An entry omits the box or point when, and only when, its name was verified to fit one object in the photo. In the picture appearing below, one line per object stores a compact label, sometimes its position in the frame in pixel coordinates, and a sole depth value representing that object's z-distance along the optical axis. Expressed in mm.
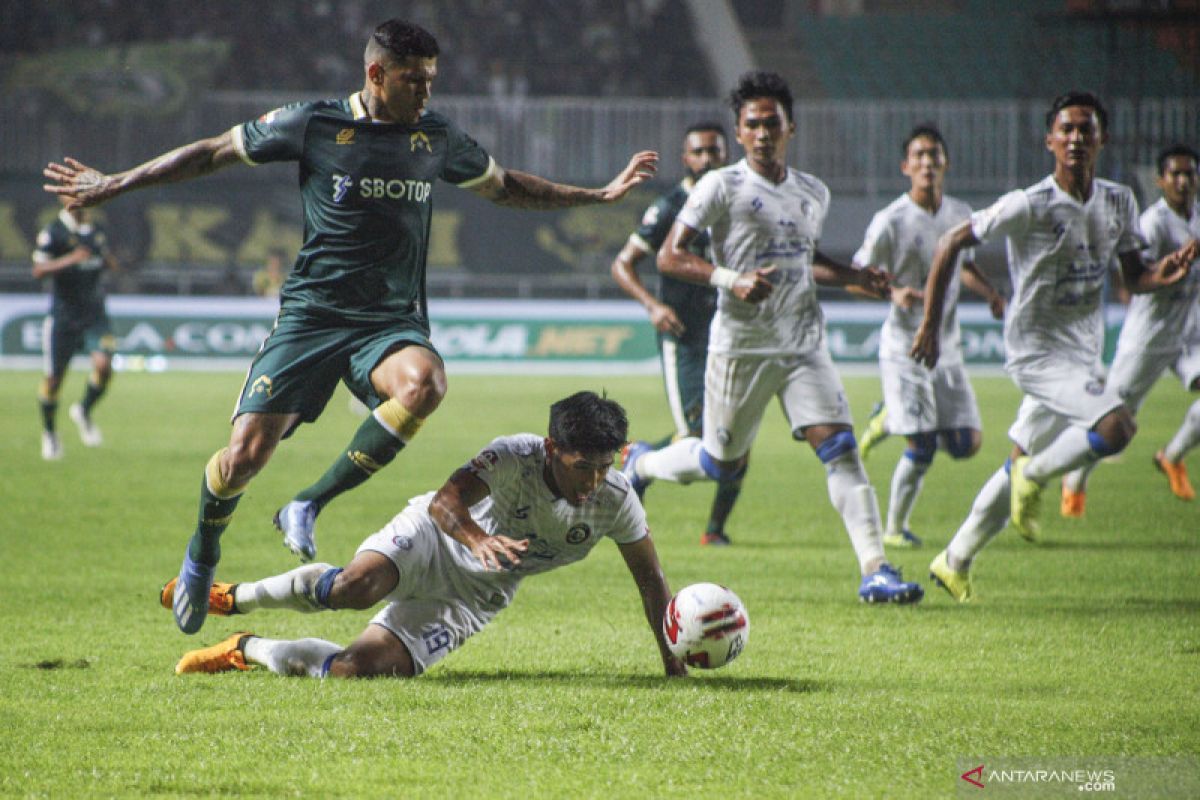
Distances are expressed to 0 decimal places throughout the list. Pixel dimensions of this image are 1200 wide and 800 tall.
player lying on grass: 11062
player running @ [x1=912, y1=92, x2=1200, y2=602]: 14937
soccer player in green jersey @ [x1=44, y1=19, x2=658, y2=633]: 11687
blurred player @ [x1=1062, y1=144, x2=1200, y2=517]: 21422
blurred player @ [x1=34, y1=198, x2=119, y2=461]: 29656
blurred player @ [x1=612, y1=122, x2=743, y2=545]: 18953
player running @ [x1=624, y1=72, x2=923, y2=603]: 15156
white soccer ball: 10984
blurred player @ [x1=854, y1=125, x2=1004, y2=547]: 19281
